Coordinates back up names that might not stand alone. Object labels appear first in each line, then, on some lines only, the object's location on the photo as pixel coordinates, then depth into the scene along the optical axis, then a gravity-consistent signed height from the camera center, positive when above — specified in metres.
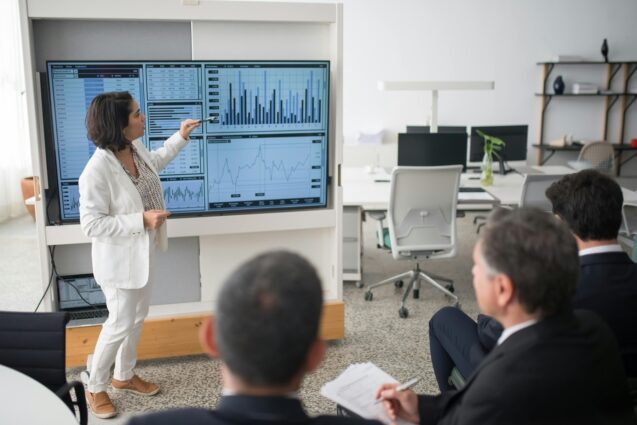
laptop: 3.68 -1.05
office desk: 4.92 -0.67
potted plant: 5.53 -0.44
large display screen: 3.42 -0.10
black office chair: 2.34 -0.83
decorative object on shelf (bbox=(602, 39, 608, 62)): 8.23 +0.72
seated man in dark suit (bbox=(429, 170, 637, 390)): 2.06 -0.51
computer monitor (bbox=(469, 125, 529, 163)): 6.08 -0.30
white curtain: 7.20 -0.09
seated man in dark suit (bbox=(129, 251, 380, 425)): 1.07 -0.37
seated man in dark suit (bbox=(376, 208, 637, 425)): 1.54 -0.55
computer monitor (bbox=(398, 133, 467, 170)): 5.44 -0.32
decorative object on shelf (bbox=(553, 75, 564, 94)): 8.20 +0.28
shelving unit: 8.28 +0.15
